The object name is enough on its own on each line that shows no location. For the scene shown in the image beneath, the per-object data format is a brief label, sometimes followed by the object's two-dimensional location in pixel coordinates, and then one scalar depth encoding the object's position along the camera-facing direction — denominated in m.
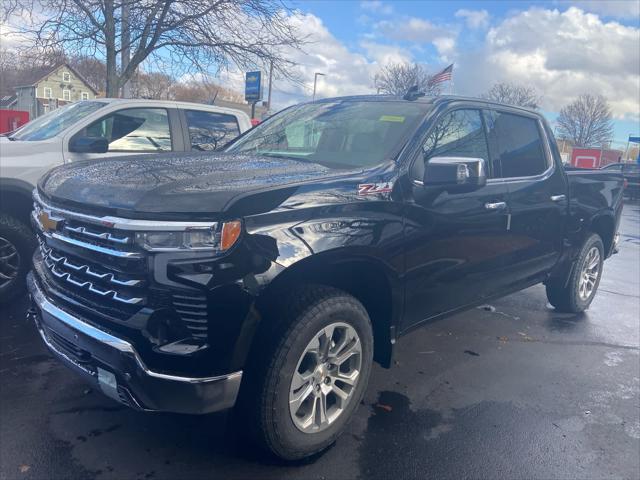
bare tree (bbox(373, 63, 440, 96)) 32.41
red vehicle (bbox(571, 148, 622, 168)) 24.19
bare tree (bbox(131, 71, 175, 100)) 13.88
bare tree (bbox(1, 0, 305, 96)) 10.23
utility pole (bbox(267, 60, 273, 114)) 12.53
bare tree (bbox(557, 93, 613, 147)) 54.53
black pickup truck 2.36
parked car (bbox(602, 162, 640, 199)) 21.78
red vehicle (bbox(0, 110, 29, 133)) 13.38
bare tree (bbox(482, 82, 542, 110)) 39.19
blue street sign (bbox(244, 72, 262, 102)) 16.23
